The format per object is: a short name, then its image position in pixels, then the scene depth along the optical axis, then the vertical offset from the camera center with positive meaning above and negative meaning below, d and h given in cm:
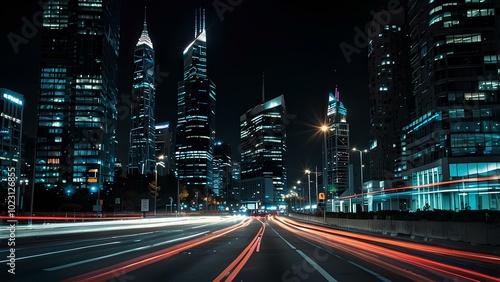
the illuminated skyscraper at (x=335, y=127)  19269 +2927
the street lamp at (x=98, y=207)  5975 -87
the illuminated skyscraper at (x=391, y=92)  19250 +4302
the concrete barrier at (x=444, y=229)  2298 -203
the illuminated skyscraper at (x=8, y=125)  15112 +2492
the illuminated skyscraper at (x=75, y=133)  18975 +2777
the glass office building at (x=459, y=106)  8269 +1767
